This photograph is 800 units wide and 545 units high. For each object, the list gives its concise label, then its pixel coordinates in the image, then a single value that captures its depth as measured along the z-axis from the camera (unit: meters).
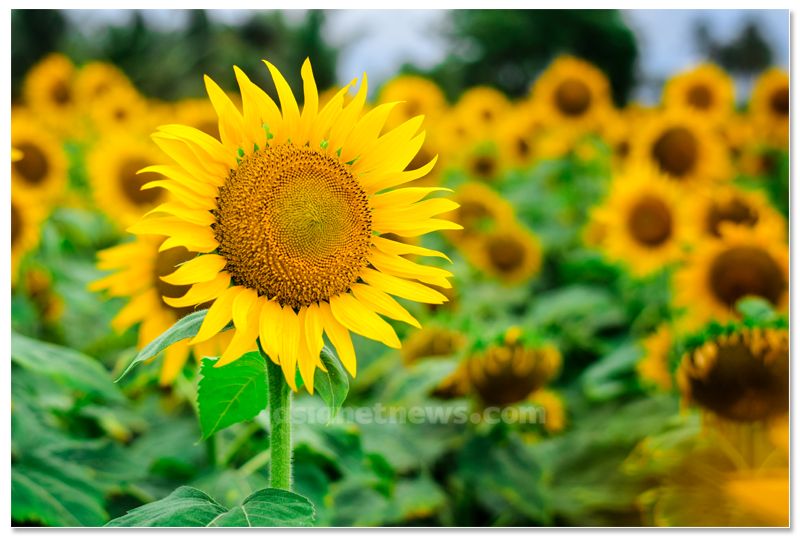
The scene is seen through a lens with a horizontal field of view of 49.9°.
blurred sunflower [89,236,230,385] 1.56
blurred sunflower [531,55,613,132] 2.78
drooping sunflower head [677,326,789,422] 1.64
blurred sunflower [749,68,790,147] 2.16
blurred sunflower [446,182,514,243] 2.76
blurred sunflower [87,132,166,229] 2.44
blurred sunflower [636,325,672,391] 1.95
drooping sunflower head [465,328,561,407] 1.77
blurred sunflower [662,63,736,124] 2.50
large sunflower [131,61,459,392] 0.98
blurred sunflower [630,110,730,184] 2.68
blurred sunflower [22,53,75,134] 2.38
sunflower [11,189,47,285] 2.07
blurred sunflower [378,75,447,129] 2.41
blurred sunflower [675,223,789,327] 2.01
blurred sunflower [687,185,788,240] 2.23
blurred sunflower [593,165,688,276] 2.44
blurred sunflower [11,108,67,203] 2.44
